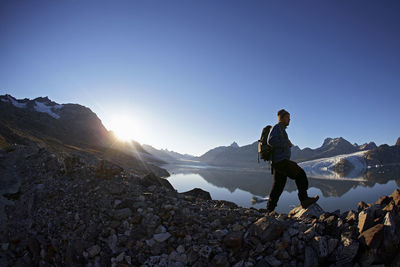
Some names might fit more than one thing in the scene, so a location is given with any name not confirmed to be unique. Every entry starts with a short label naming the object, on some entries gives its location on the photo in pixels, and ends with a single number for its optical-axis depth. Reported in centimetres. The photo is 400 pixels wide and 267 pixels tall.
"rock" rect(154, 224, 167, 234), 463
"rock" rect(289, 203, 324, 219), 509
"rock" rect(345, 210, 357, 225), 424
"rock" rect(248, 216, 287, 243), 411
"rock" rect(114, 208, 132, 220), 510
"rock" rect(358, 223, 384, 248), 349
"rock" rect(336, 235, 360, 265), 353
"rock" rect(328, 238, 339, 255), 375
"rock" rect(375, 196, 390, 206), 482
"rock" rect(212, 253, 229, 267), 383
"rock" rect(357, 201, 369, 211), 523
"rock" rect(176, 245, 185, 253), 417
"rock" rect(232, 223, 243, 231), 450
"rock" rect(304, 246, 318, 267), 364
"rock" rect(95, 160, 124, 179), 695
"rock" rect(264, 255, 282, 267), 371
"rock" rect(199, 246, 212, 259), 397
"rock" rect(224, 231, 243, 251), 409
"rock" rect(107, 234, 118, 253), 445
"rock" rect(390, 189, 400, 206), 435
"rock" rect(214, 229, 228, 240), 435
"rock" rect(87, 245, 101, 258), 442
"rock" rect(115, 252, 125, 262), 416
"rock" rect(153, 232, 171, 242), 443
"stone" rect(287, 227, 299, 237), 409
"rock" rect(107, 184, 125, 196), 604
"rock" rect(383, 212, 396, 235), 360
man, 545
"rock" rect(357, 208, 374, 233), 392
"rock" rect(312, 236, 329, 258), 373
